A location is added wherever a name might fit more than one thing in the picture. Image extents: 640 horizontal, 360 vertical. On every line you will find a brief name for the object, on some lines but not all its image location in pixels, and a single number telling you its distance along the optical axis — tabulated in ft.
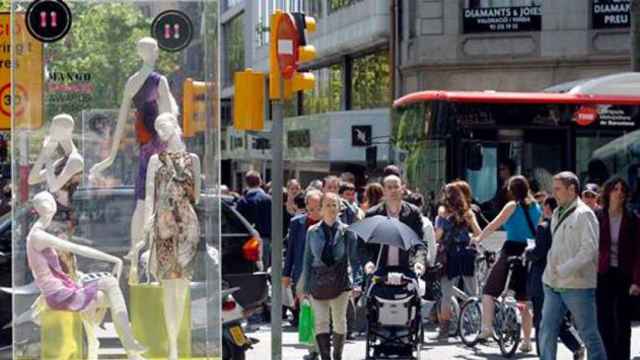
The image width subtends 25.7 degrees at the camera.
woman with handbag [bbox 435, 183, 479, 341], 52.47
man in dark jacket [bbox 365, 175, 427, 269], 43.52
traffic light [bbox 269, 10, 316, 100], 41.86
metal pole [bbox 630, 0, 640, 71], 69.21
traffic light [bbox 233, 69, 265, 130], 41.11
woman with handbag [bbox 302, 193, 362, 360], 41.70
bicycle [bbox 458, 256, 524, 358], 47.83
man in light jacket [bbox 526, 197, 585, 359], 43.14
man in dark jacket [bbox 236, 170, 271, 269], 61.98
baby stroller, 42.98
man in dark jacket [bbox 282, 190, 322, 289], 47.01
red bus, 68.34
